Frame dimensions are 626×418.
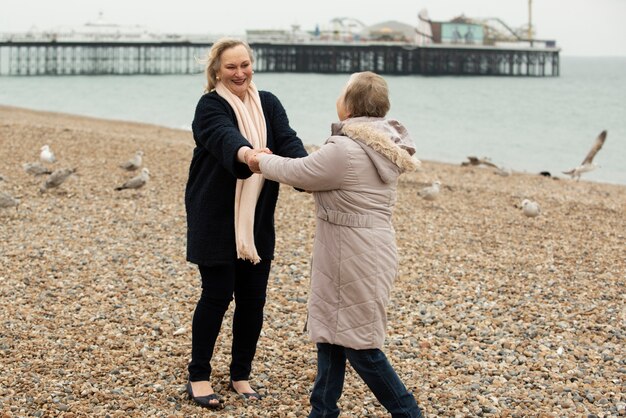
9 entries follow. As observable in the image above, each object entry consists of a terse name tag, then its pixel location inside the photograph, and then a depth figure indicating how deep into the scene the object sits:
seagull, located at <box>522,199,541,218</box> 9.10
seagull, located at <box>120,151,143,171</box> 10.79
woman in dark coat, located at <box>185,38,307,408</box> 3.24
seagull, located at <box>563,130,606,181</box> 14.91
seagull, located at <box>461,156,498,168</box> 16.38
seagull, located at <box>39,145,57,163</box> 11.18
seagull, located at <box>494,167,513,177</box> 14.55
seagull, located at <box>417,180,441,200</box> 9.66
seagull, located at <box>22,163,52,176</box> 9.89
